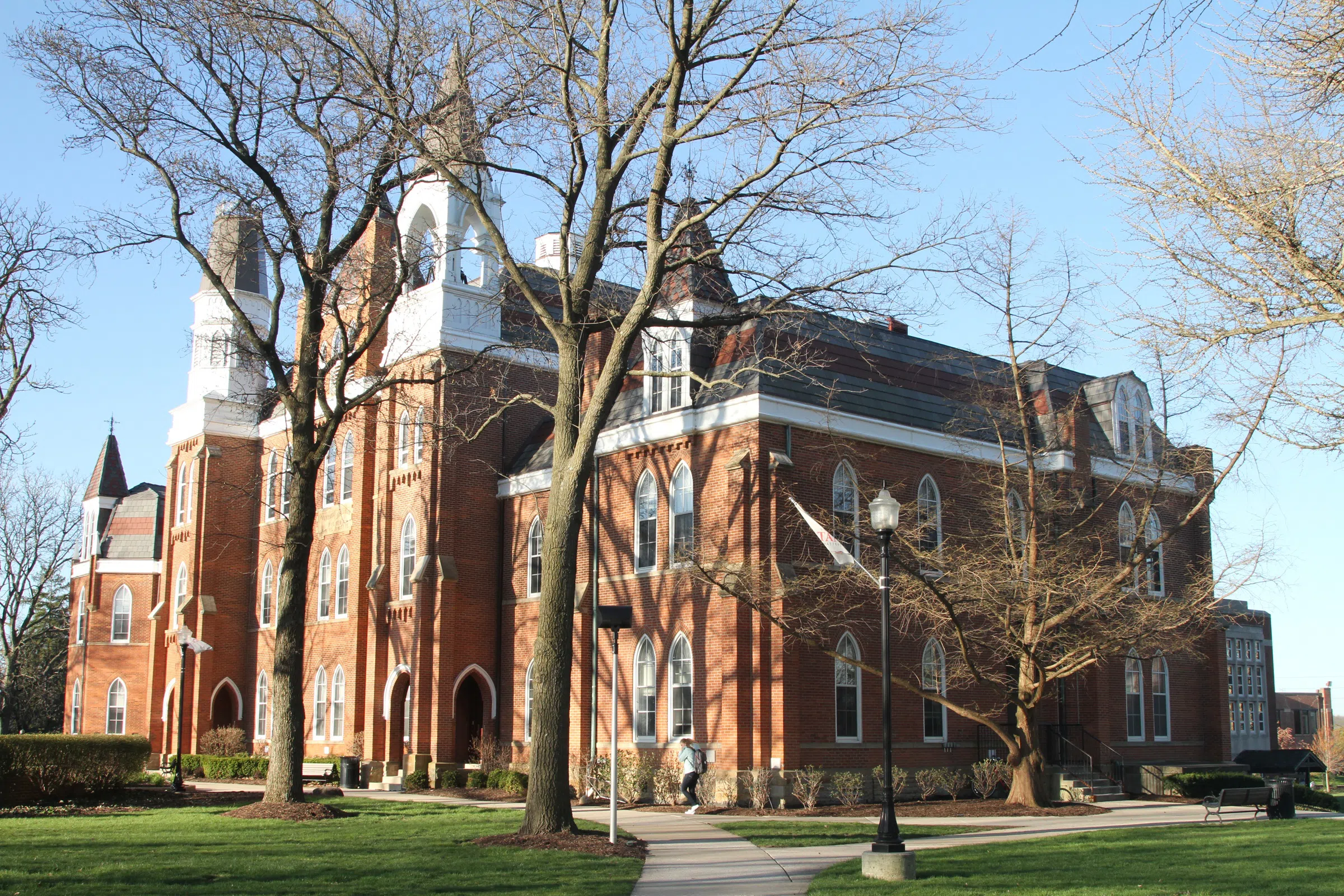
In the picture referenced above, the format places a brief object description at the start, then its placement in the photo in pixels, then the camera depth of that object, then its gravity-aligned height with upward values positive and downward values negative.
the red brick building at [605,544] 24.47 +2.06
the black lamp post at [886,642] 13.15 -0.14
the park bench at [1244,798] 20.11 -2.75
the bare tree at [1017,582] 21.44 +0.86
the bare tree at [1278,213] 9.46 +3.45
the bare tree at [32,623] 54.50 +0.14
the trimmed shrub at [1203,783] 27.78 -3.45
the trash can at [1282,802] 21.22 -2.93
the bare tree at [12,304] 22.77 +5.91
